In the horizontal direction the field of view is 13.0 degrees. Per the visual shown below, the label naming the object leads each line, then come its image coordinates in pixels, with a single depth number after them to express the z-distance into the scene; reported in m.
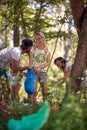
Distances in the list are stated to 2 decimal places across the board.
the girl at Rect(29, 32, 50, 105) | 7.20
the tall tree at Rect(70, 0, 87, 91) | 7.33
